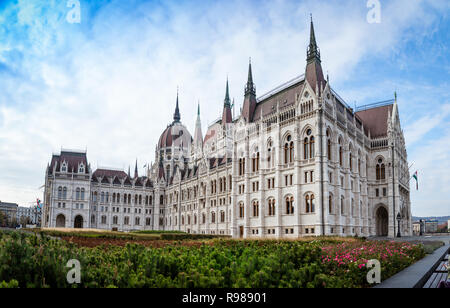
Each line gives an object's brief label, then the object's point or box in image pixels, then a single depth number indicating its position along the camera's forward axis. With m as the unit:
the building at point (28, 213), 187.06
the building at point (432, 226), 153.94
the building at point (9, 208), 168.71
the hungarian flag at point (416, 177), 57.75
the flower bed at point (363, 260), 8.51
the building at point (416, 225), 142.98
